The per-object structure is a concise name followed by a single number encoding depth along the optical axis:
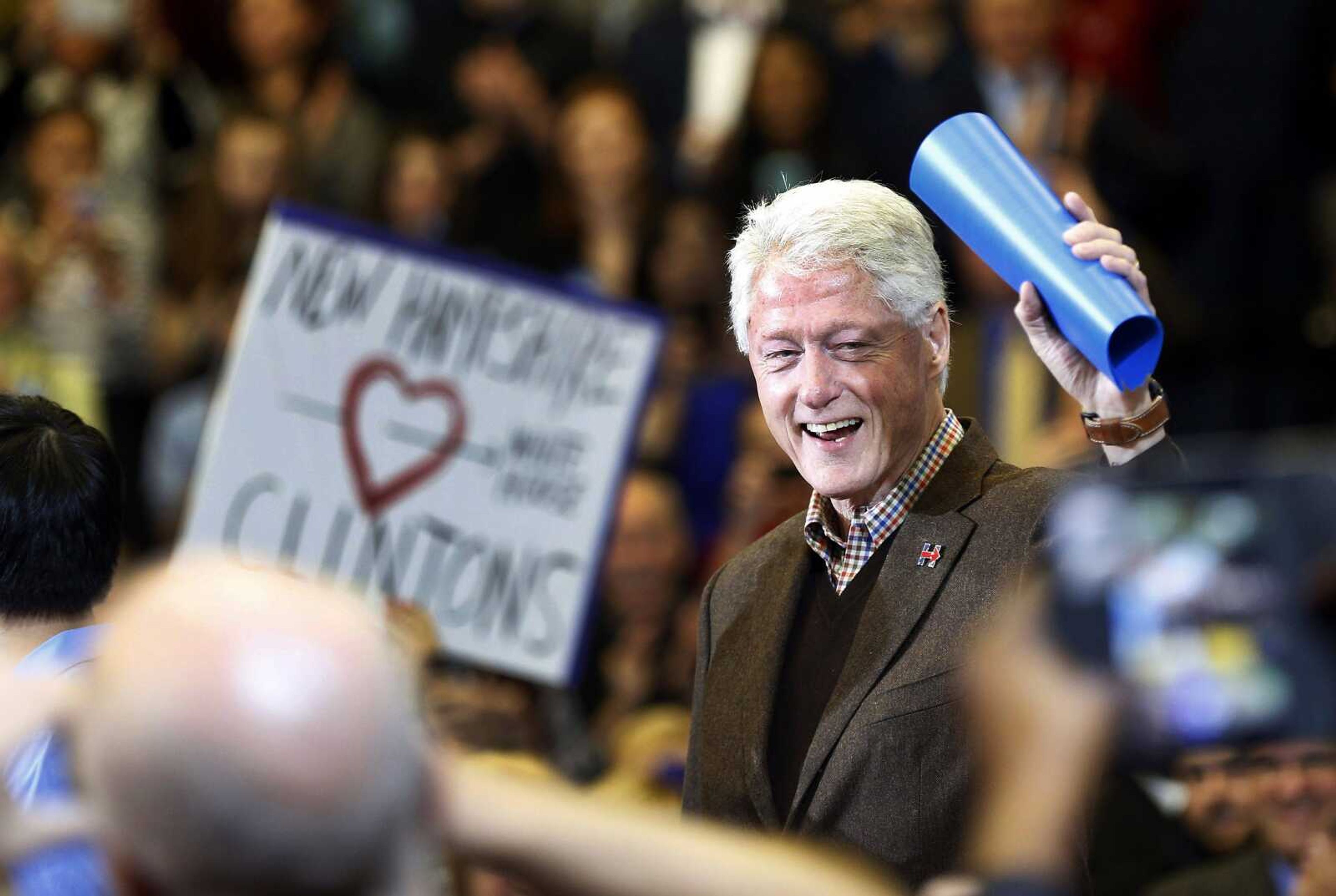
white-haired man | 4.88
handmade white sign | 9.32
